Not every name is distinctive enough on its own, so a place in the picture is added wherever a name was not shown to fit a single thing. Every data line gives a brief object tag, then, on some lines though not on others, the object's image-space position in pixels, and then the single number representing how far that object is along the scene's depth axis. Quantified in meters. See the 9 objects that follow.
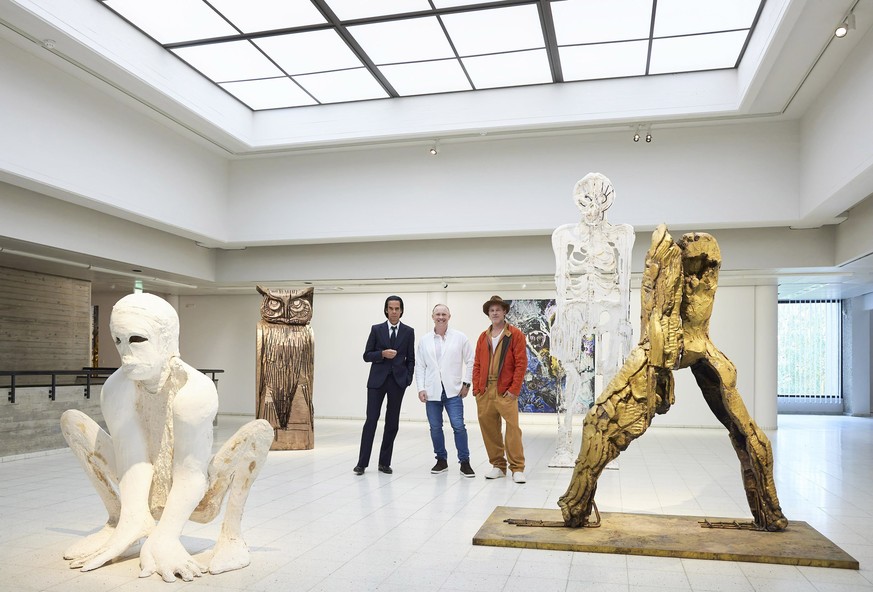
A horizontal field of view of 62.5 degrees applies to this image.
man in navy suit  6.95
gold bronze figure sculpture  4.46
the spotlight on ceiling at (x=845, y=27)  6.44
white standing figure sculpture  7.73
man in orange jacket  6.73
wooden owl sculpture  9.04
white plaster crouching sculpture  3.75
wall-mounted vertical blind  18.33
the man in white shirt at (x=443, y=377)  6.98
